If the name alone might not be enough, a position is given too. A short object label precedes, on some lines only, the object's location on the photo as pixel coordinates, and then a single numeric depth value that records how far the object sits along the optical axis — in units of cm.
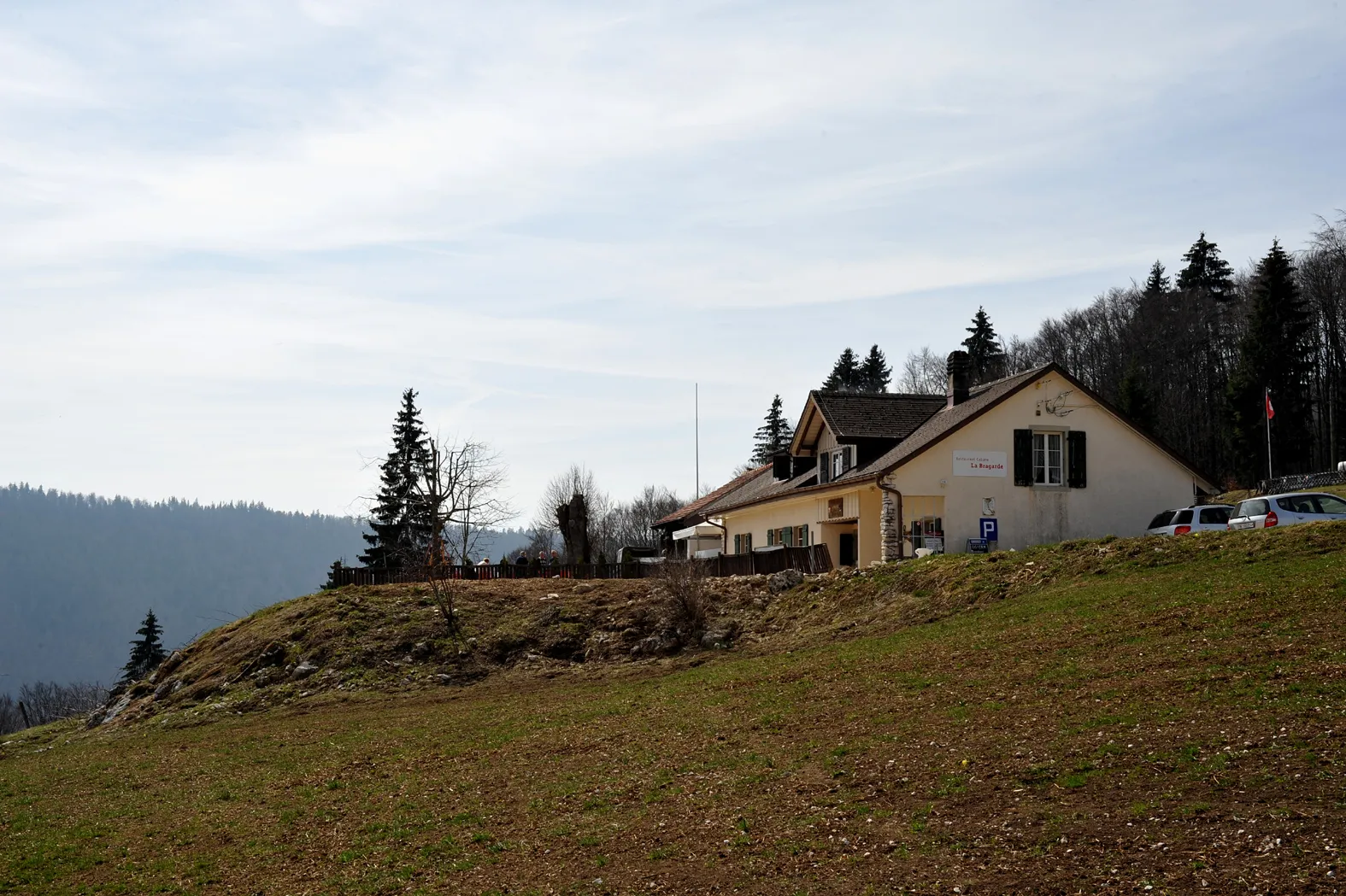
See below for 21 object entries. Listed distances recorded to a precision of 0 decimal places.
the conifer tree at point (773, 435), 10250
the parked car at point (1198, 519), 3008
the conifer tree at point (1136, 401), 7194
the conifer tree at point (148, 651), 6956
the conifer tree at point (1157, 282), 9859
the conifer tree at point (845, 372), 10225
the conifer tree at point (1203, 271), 9225
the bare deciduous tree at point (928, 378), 9662
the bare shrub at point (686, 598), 2948
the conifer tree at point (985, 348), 9388
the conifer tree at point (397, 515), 6062
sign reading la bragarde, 3534
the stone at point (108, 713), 3237
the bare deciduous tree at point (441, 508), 3625
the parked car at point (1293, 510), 2666
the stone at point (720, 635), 2845
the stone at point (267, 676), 2992
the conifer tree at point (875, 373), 10519
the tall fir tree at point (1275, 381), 6525
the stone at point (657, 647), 2886
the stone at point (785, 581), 3144
